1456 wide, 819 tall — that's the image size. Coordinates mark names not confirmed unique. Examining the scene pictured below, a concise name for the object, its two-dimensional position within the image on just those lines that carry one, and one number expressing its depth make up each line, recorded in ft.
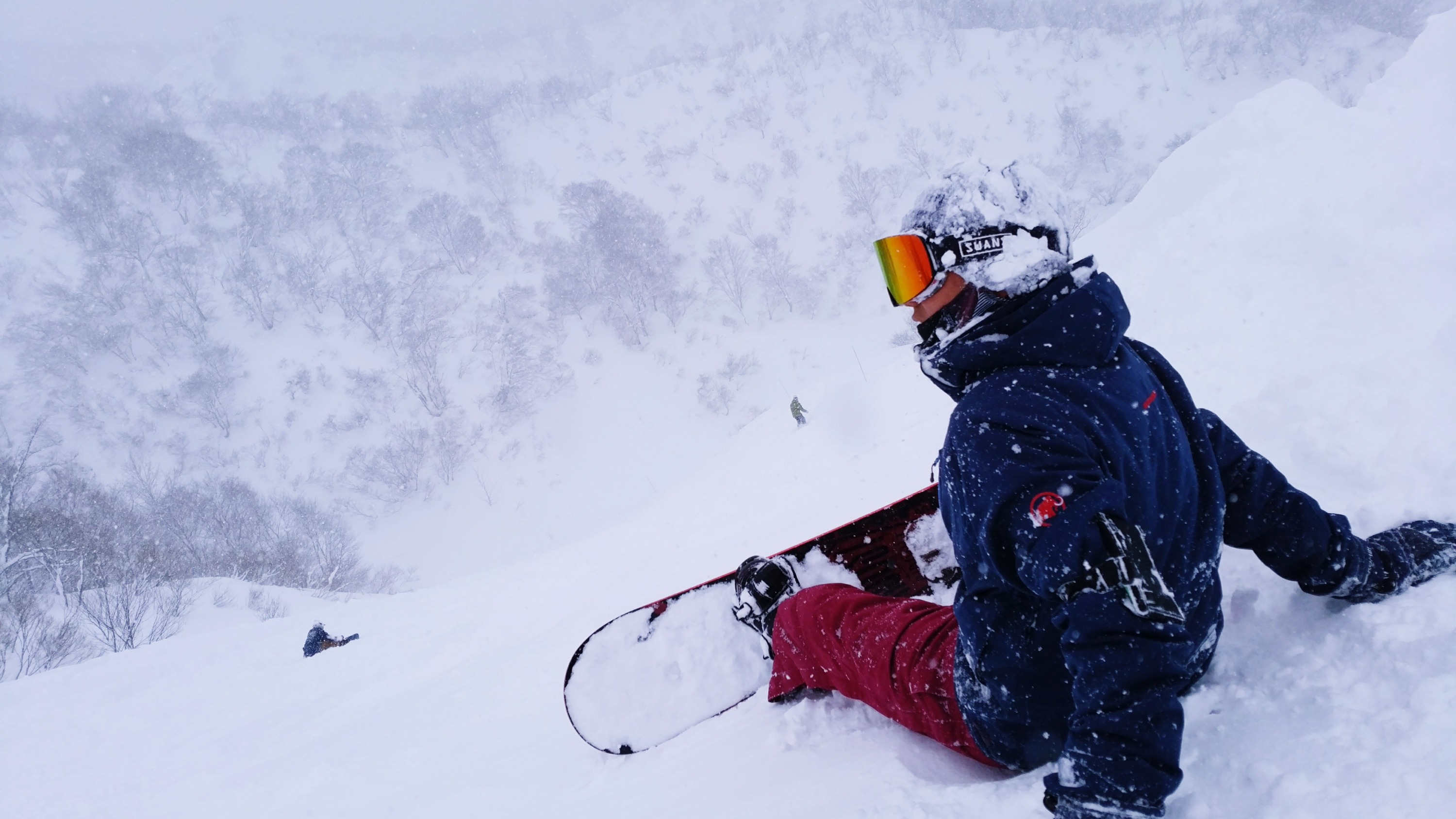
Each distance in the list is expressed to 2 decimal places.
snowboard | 10.68
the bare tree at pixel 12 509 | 50.42
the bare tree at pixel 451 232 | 135.44
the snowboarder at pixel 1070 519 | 4.18
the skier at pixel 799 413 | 42.22
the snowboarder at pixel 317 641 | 25.80
